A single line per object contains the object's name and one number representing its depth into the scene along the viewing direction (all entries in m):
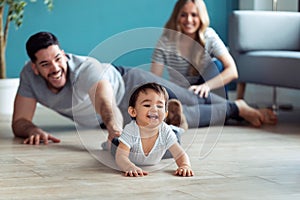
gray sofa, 3.61
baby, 2.01
